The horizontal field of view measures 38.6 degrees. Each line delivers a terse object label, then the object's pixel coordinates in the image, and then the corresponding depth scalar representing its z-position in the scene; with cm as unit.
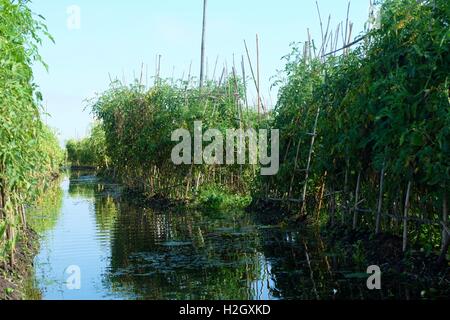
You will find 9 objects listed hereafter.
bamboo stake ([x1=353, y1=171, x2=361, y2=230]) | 952
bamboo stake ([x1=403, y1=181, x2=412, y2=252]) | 768
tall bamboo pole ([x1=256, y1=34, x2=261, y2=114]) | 1605
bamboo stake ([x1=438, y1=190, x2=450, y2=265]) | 694
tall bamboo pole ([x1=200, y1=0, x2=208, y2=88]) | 2221
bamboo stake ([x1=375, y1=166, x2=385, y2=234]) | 839
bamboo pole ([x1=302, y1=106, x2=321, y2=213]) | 1115
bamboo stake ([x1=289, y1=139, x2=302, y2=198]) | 1225
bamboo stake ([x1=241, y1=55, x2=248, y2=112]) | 1702
